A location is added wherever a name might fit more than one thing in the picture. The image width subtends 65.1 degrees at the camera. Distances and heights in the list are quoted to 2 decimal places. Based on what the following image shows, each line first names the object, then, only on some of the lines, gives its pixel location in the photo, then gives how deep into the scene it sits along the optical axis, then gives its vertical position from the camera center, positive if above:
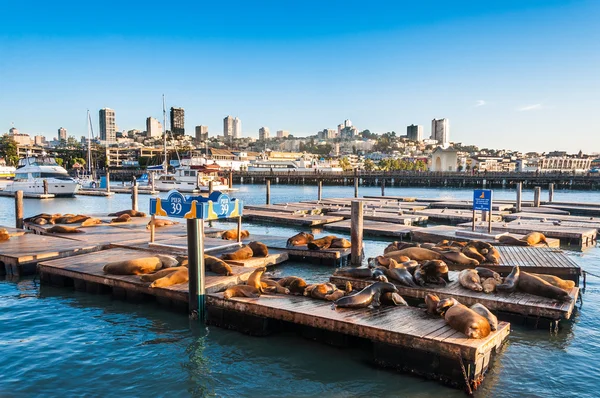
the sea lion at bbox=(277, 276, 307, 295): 8.61 -2.19
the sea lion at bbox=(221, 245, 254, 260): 11.66 -2.20
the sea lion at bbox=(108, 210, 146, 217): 21.30 -2.11
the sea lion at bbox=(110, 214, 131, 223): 19.14 -2.11
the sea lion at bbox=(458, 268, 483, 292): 8.83 -2.18
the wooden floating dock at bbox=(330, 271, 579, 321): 7.96 -2.38
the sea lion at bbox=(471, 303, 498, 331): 6.67 -2.16
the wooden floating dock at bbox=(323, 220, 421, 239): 18.75 -2.60
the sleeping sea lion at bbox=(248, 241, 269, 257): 12.61 -2.23
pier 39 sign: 10.72 -0.95
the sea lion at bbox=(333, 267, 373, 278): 9.56 -2.19
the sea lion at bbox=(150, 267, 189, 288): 9.34 -2.25
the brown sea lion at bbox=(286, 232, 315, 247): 14.75 -2.31
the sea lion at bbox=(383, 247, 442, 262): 11.04 -2.08
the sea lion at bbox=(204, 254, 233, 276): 10.17 -2.18
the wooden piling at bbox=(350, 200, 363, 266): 13.42 -1.91
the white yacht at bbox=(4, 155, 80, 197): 43.38 -1.15
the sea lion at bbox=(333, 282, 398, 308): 7.66 -2.16
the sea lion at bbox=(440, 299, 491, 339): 6.31 -2.16
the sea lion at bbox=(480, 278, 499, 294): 8.77 -2.23
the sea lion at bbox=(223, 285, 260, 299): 8.44 -2.26
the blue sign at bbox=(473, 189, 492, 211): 14.95 -1.08
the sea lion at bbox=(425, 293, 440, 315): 7.21 -2.12
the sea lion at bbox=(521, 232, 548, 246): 14.16 -2.23
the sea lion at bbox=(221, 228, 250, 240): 15.22 -2.21
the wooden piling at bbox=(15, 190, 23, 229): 19.12 -1.71
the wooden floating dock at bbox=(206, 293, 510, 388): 6.19 -2.42
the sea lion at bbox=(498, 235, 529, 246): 14.11 -2.29
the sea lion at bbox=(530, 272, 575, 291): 8.69 -2.18
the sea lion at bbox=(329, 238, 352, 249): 14.80 -2.46
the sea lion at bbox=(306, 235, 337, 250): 14.18 -2.37
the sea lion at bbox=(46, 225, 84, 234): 16.11 -2.15
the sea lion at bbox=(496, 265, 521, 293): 8.71 -2.18
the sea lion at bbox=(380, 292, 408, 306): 7.85 -2.23
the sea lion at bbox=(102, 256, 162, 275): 10.20 -2.17
